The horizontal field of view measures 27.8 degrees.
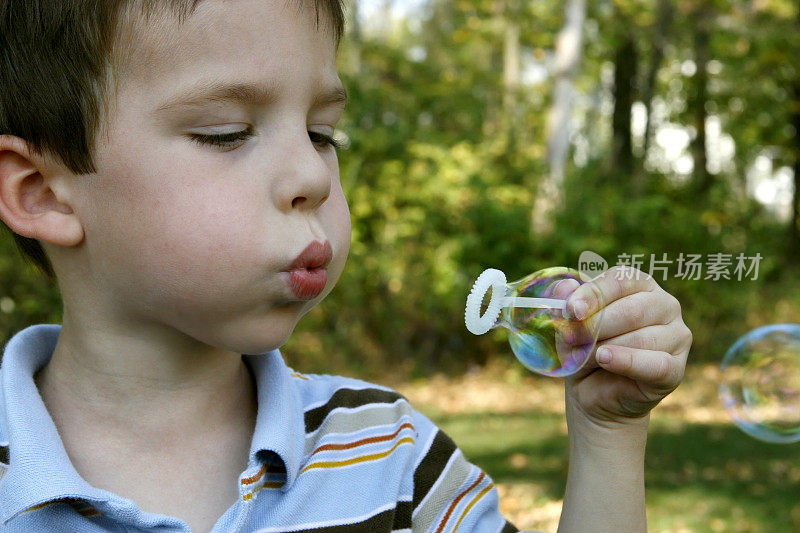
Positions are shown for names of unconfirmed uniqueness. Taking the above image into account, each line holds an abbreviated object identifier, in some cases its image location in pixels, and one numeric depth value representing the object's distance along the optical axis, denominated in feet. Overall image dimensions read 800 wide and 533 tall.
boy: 2.11
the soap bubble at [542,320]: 2.26
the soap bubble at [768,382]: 3.17
